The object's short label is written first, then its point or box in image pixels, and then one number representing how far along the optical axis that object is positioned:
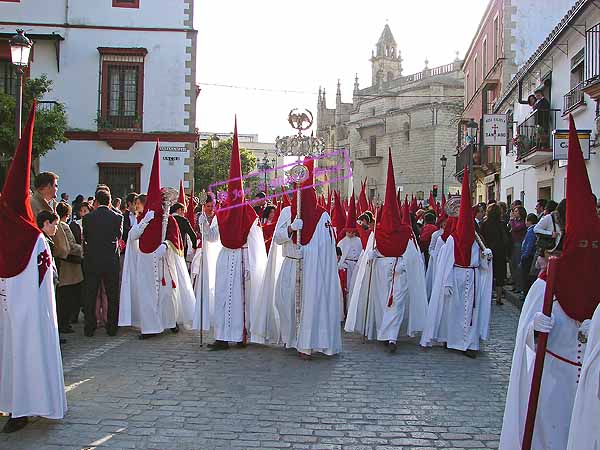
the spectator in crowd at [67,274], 8.59
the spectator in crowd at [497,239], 12.36
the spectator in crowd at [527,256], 11.55
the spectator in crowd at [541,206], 12.66
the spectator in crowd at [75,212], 12.07
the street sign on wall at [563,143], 13.49
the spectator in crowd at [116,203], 11.77
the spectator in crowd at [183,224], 9.74
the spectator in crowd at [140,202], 9.58
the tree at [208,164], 42.66
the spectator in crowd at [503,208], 14.66
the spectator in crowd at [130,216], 10.74
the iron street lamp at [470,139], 18.88
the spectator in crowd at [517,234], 13.59
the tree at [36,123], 18.41
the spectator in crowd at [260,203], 11.16
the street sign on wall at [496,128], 21.00
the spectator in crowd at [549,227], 4.27
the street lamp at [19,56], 11.10
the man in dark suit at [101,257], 8.77
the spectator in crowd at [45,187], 6.48
